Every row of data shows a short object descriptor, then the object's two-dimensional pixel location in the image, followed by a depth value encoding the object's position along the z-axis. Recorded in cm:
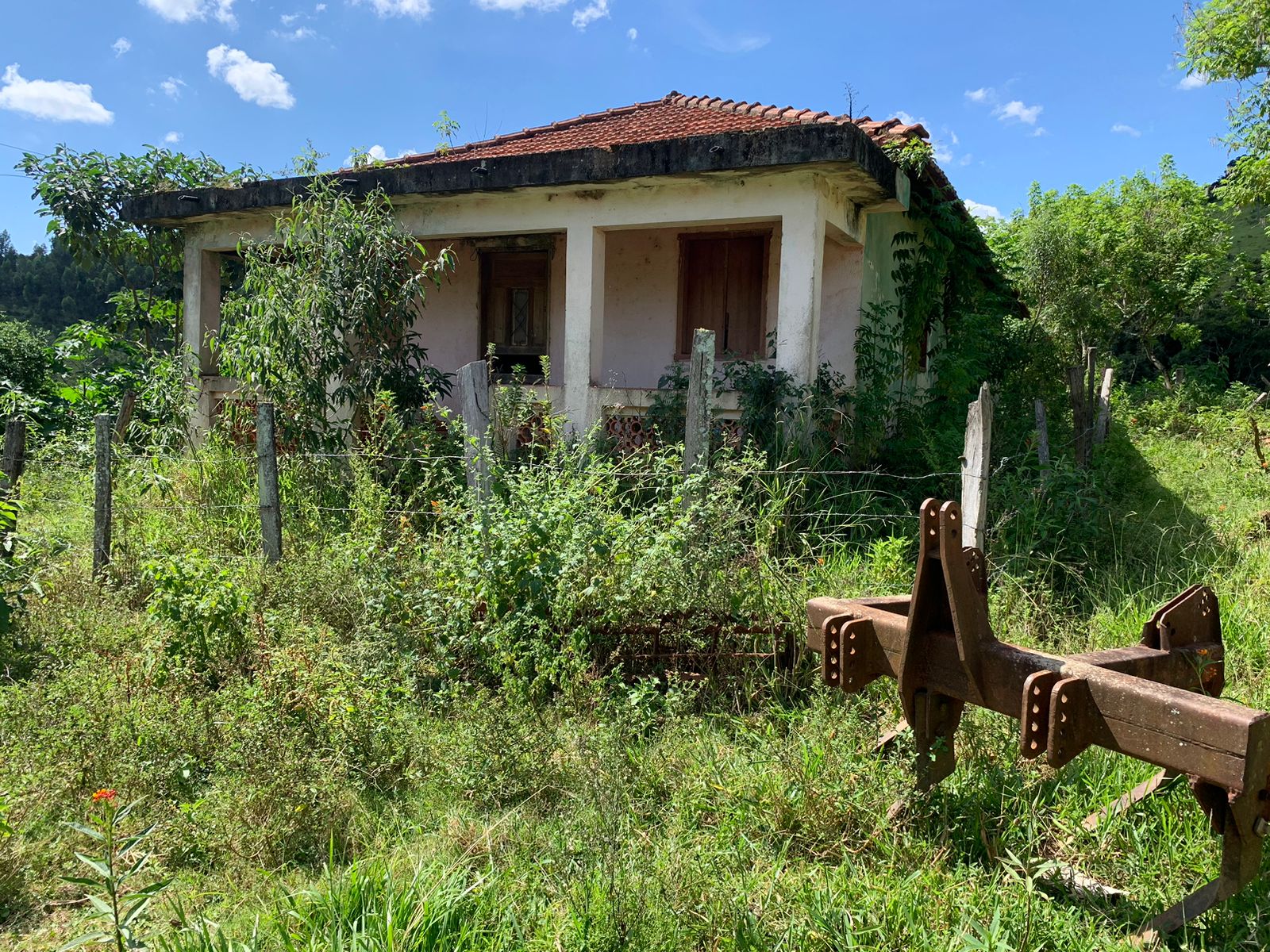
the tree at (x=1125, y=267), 1797
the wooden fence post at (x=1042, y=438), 721
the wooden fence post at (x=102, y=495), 605
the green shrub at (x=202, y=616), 460
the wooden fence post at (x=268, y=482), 570
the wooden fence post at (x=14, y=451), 604
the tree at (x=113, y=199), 1162
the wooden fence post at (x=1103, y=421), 972
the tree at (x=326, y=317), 719
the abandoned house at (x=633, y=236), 694
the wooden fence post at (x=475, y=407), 540
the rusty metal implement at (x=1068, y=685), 205
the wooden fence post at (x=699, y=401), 523
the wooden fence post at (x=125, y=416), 835
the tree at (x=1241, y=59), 1163
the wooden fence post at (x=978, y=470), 434
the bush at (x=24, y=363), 1196
